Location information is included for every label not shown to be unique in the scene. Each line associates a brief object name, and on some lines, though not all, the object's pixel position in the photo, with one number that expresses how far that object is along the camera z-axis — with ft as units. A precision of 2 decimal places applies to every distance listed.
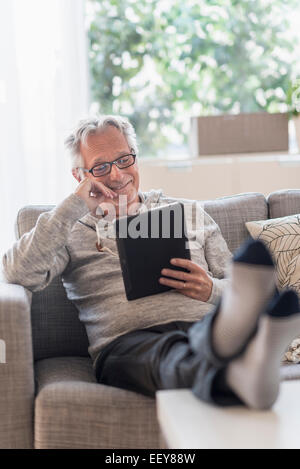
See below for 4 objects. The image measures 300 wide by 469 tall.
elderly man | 3.53
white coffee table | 3.44
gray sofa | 4.65
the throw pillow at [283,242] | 6.30
